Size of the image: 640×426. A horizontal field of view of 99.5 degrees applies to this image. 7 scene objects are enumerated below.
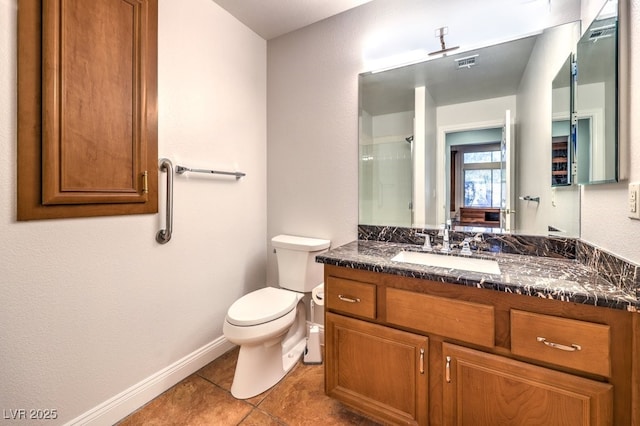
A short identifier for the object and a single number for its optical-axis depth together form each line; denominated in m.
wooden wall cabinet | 1.12
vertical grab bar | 1.57
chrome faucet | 1.54
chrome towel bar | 1.66
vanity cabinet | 0.86
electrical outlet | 0.84
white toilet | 1.49
